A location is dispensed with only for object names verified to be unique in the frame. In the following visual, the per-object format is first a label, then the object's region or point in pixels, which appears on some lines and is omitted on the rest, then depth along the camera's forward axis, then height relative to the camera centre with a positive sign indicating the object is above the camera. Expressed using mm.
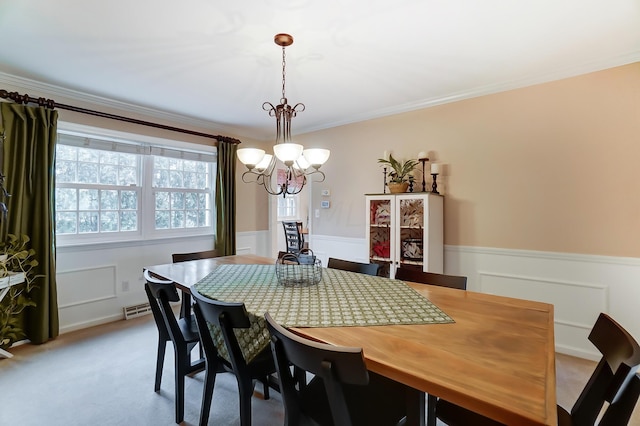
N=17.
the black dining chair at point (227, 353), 1326 -703
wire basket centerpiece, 1901 -387
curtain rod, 2688 +966
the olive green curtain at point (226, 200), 4188 +124
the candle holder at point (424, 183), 3303 +277
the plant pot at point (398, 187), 3217 +229
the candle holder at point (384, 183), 3564 +305
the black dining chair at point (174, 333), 1720 -775
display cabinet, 2965 -217
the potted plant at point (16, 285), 2596 -665
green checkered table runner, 1338 -456
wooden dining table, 793 -471
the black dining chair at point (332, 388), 909 -643
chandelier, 1956 +362
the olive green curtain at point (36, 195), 2703 +121
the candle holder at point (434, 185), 3166 +244
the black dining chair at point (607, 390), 927 -572
